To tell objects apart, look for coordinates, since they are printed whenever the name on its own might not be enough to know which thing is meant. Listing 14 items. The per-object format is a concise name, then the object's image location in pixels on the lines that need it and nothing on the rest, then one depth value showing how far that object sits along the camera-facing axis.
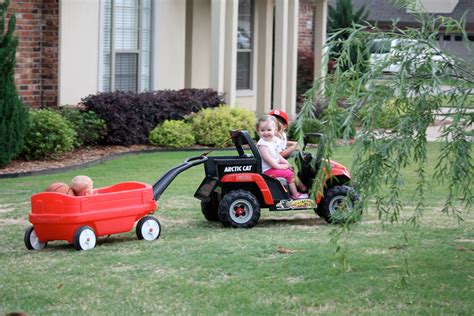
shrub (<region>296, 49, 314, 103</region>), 26.98
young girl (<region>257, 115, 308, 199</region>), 10.55
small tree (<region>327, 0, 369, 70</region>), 34.53
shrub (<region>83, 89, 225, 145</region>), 17.39
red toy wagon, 8.99
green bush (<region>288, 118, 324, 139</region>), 18.48
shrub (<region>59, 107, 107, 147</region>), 16.73
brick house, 17.02
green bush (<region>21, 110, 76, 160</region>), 15.67
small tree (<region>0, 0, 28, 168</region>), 14.71
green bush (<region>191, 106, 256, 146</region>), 18.72
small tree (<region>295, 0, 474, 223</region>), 6.18
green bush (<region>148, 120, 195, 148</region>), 18.31
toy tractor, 10.27
